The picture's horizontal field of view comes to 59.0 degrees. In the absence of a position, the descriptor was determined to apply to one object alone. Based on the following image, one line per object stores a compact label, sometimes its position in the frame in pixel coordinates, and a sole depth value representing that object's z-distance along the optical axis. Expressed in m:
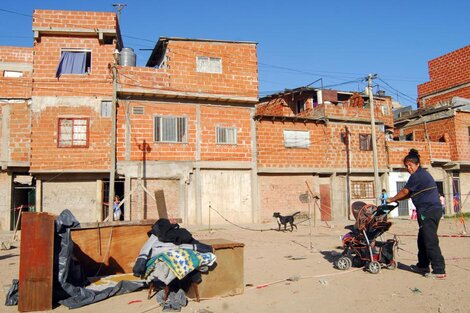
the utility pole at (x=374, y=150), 23.33
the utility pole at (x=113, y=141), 17.44
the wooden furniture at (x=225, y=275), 6.02
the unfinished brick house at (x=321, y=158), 23.03
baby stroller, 7.75
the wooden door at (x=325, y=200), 24.77
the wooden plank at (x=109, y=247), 7.33
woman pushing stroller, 7.09
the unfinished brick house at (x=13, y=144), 19.92
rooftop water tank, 21.40
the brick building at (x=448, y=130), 28.53
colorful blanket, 5.63
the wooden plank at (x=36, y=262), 5.66
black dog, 17.30
